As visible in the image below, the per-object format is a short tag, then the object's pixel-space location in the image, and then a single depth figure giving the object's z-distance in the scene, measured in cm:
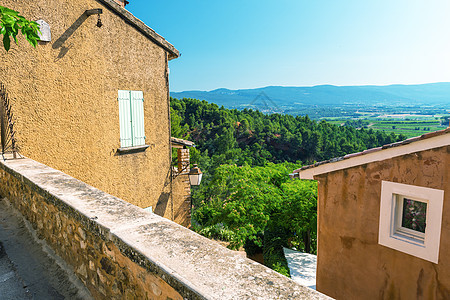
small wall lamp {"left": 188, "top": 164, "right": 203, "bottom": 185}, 873
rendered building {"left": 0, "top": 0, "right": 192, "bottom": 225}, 512
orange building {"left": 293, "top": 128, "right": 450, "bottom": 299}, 446
